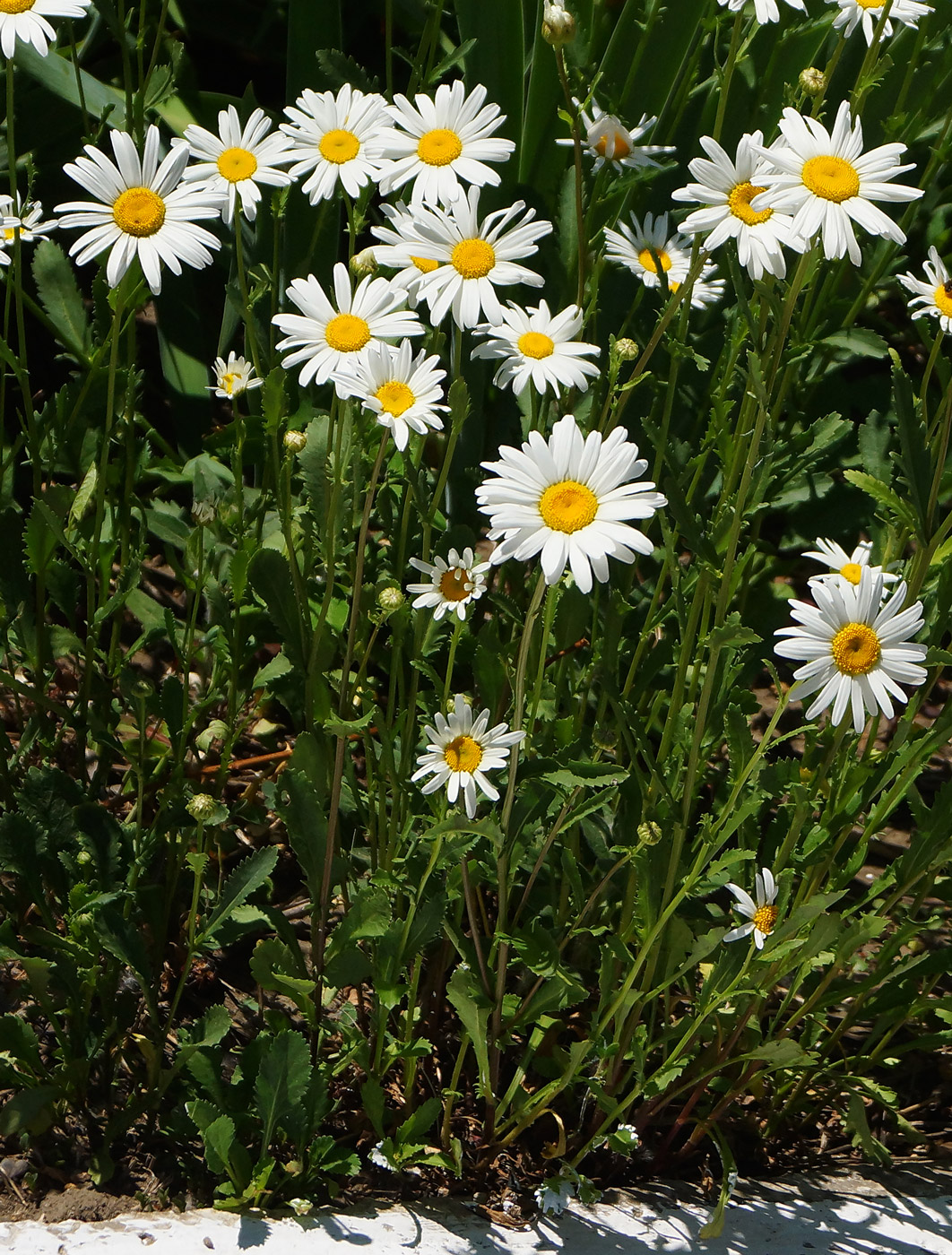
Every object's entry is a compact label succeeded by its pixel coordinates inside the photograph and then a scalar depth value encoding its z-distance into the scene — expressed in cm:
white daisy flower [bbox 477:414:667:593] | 90
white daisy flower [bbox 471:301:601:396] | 112
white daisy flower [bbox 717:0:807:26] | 124
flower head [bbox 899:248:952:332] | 124
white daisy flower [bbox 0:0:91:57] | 117
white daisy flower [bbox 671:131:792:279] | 108
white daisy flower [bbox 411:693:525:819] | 114
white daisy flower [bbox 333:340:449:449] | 108
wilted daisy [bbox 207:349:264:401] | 149
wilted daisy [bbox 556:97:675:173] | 131
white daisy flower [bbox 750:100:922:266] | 100
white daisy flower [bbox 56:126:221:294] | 115
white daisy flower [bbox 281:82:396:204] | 129
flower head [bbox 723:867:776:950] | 123
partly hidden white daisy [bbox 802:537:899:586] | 126
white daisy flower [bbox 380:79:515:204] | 122
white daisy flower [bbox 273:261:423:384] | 115
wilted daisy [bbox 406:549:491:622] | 121
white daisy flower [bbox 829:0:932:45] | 133
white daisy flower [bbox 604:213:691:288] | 144
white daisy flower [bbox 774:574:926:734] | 99
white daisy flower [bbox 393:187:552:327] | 112
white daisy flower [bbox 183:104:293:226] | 129
